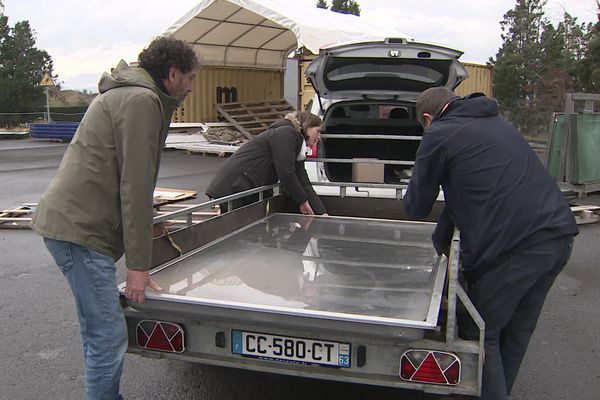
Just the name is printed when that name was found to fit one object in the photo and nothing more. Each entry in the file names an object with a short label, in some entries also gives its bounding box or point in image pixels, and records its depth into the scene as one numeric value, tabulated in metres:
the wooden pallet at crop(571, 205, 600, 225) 8.08
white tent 15.11
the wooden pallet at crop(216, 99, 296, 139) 17.72
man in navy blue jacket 2.61
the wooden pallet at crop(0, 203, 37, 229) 7.81
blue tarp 23.95
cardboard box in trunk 5.52
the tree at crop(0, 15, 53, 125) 32.46
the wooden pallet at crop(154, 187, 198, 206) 8.67
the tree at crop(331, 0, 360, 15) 34.81
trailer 2.47
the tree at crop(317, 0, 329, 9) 36.28
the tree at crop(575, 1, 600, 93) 19.70
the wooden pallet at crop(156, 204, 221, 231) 7.74
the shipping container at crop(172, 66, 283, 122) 18.50
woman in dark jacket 4.67
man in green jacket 2.44
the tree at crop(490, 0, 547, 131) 24.95
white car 5.29
